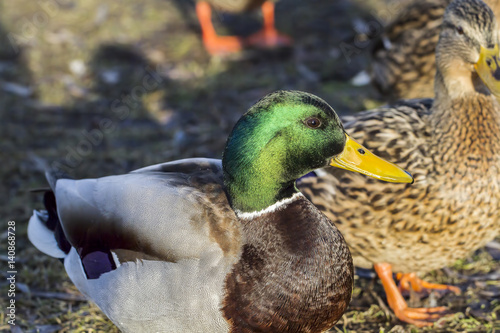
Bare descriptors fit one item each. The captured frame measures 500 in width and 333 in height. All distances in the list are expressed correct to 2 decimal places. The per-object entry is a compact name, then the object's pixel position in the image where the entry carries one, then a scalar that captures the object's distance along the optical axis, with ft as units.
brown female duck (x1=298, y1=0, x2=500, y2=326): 10.03
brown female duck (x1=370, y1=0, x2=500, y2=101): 14.74
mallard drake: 8.29
